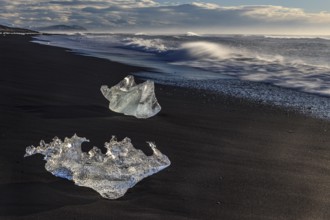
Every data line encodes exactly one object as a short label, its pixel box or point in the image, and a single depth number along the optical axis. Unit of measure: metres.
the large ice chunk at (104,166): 3.14
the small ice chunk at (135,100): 5.92
